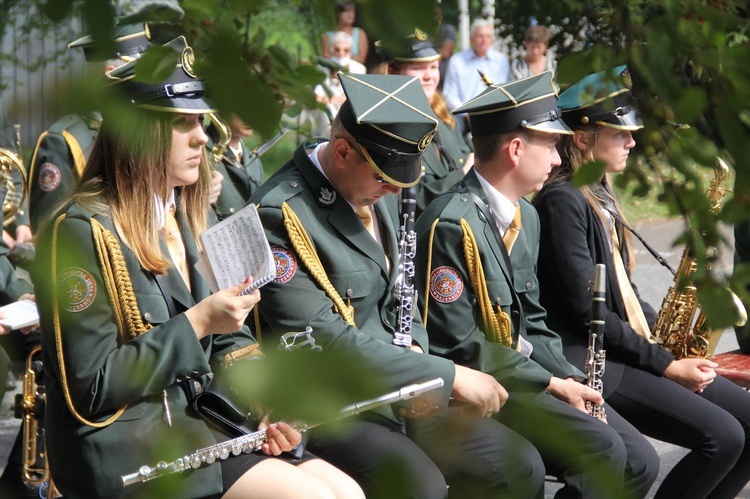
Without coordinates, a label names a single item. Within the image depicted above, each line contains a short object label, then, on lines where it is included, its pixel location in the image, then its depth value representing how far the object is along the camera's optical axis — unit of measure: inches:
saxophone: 315.9
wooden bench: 319.9
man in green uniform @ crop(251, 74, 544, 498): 225.6
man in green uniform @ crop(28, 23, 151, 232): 283.7
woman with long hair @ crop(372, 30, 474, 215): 392.5
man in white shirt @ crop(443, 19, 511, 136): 698.2
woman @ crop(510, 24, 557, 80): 655.8
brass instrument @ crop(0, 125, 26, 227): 316.2
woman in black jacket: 288.5
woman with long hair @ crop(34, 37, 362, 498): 185.5
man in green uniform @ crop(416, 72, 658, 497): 261.1
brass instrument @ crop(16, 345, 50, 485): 271.1
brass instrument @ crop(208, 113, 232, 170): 335.9
